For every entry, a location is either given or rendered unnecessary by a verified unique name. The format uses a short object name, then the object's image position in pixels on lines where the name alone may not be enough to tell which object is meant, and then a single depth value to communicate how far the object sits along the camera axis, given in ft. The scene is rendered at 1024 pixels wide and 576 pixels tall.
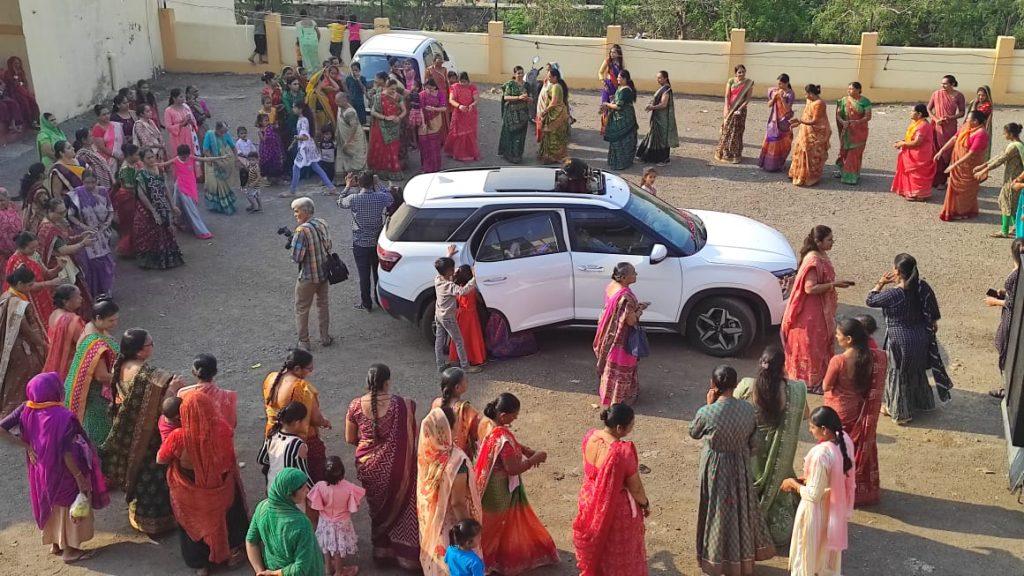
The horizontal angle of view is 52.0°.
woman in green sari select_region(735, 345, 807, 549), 21.74
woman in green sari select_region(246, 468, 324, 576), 18.17
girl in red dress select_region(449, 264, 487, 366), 31.27
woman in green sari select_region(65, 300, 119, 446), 24.68
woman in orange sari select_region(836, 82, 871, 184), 47.88
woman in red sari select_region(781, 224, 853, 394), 28.55
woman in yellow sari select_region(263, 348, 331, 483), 22.59
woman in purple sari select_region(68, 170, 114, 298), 36.32
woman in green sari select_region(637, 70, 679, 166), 51.24
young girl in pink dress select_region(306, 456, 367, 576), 20.80
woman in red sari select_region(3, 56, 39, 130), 57.26
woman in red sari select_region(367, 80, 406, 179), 49.98
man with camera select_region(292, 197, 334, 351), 32.04
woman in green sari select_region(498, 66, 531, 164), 52.49
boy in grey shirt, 30.12
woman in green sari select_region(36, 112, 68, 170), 43.17
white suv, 31.35
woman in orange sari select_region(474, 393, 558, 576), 21.02
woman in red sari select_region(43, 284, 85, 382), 26.11
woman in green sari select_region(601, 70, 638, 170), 49.49
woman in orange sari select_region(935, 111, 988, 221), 43.32
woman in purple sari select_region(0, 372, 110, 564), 22.30
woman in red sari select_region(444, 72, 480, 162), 52.80
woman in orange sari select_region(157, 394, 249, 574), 21.76
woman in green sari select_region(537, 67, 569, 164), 51.08
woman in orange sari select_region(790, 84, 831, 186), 47.85
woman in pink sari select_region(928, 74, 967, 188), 47.37
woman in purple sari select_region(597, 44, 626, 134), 52.85
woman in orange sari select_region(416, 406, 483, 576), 20.33
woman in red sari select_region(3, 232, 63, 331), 29.99
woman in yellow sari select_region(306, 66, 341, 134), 51.75
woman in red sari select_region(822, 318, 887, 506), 23.54
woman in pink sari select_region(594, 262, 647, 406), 27.78
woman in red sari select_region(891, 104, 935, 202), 45.91
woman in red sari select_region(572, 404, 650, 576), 19.76
